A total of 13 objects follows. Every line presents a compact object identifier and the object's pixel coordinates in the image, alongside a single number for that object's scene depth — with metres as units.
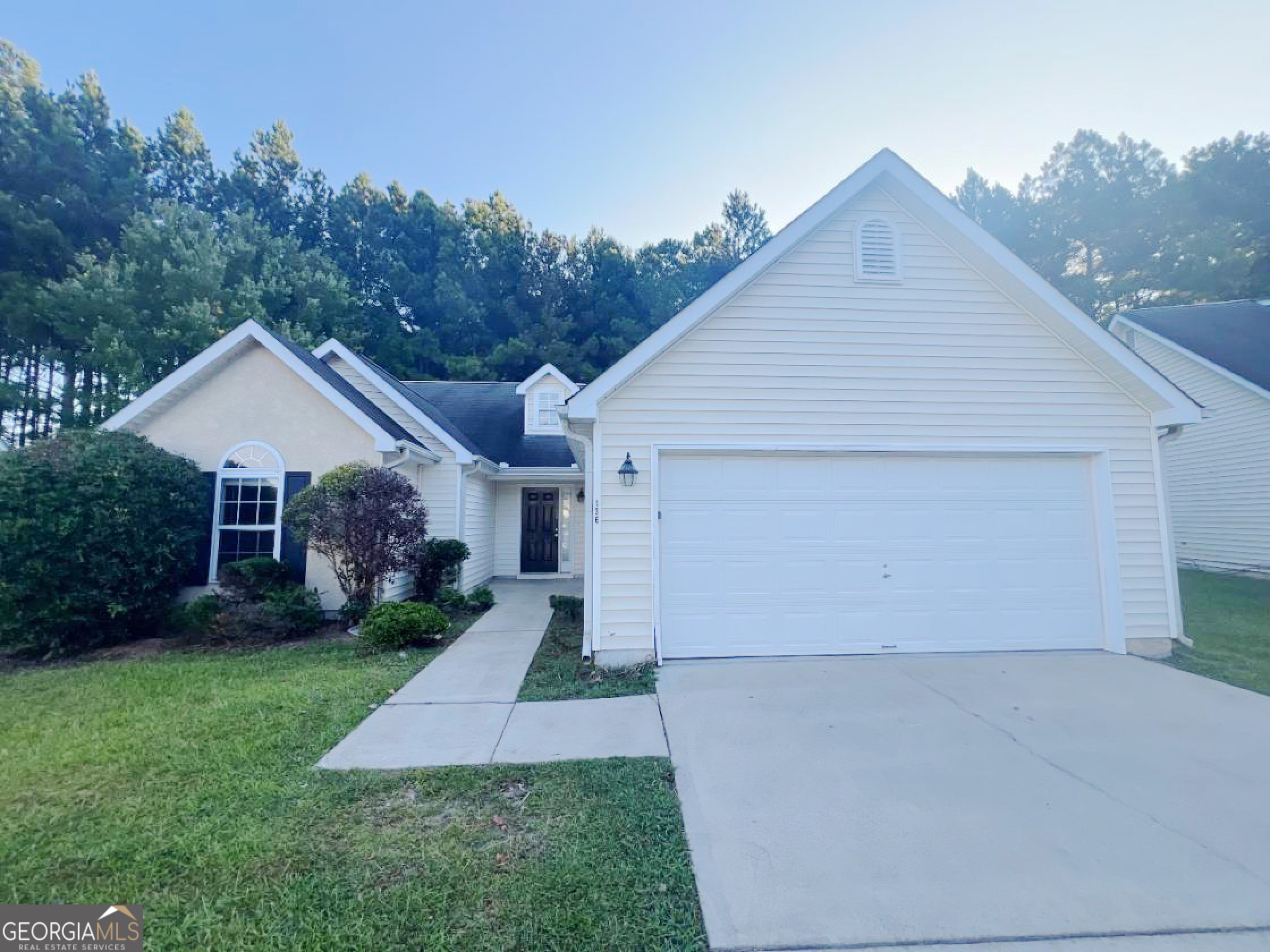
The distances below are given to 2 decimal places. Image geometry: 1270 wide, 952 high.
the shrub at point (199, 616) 7.87
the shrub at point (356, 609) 8.35
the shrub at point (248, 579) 7.96
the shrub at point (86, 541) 6.76
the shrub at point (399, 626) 7.25
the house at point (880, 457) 6.54
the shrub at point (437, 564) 9.88
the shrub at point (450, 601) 9.66
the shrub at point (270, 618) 7.71
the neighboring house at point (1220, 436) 12.26
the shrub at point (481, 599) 10.07
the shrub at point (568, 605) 9.40
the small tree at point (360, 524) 7.85
